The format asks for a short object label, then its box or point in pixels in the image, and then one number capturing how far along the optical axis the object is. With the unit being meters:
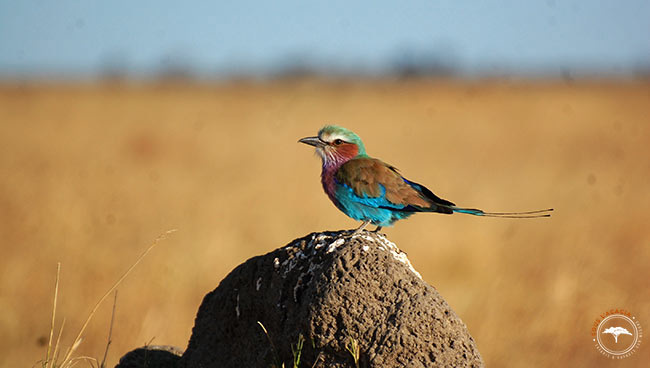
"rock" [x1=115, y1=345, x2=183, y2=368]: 10.40
